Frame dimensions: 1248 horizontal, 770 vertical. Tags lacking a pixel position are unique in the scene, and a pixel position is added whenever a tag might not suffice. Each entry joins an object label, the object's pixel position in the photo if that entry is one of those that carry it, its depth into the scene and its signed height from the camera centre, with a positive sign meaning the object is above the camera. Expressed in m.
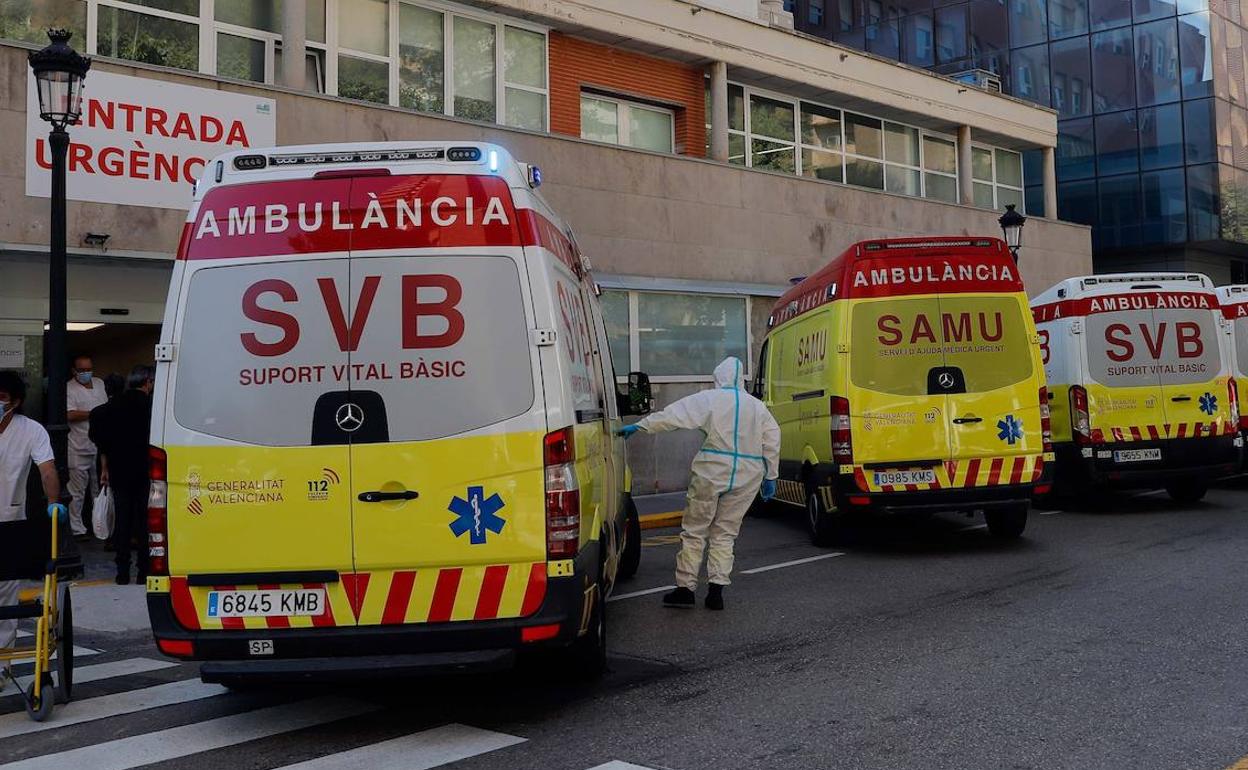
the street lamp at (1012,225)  19.03 +3.26
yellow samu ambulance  9.95 +0.34
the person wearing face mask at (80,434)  12.04 +0.02
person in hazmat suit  7.83 -0.30
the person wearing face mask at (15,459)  6.06 -0.12
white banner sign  12.17 +3.29
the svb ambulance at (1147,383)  12.60 +0.38
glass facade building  31.94 +9.01
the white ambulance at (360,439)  4.99 -0.03
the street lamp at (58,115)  9.03 +2.55
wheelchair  5.58 -0.85
